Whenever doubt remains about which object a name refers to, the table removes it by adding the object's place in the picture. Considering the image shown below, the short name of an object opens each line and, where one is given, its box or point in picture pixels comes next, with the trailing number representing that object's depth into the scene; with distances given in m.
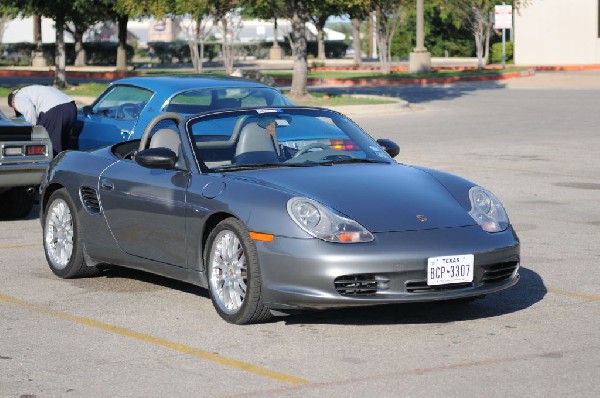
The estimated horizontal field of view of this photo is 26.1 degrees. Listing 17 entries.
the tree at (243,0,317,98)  34.69
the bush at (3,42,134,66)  77.19
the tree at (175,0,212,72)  34.38
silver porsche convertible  7.71
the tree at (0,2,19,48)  41.91
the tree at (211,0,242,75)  34.78
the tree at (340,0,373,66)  33.69
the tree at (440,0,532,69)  61.03
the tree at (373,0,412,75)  55.40
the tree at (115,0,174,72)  35.25
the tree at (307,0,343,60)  34.37
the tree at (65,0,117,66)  42.28
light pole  56.12
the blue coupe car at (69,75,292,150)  14.68
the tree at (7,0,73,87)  41.84
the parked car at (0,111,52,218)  12.94
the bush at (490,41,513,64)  68.62
